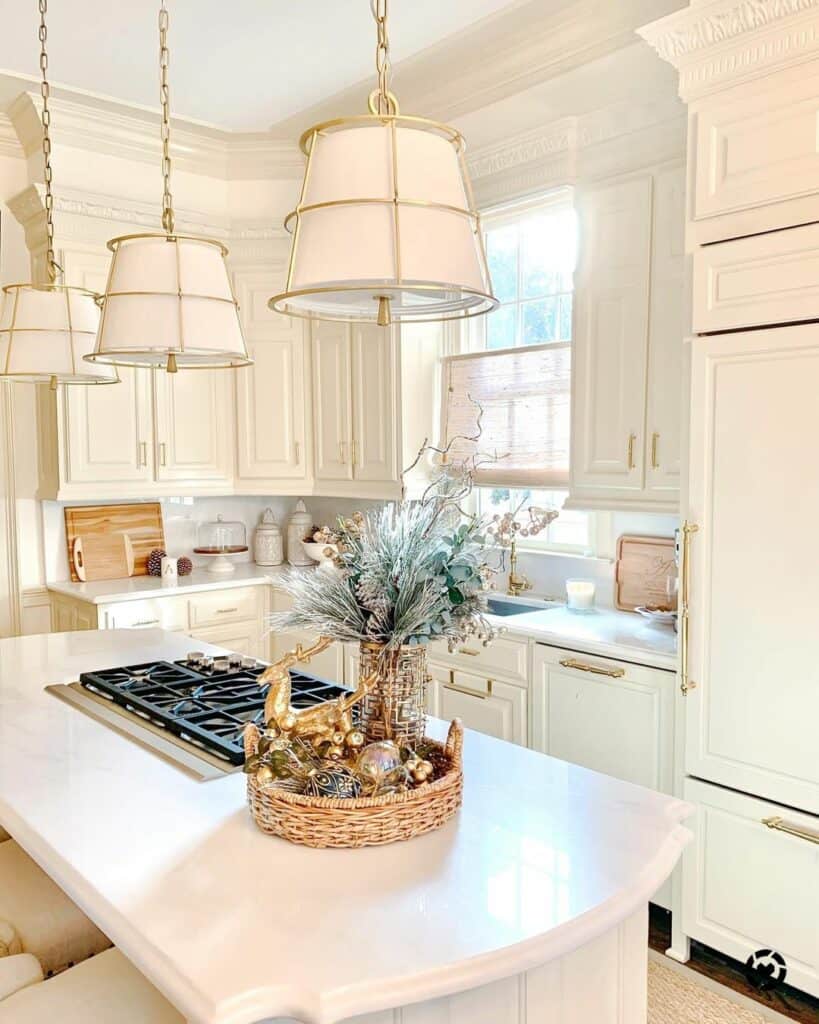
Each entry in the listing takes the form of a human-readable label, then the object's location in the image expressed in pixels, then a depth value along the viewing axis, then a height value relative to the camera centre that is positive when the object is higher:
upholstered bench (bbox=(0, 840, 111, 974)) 1.59 -0.87
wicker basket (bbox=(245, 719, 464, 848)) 1.28 -0.54
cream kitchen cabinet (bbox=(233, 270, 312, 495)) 4.23 +0.28
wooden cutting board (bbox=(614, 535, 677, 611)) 3.12 -0.42
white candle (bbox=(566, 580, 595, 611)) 3.26 -0.52
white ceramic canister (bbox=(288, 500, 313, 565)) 4.56 -0.39
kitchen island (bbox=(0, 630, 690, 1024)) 0.99 -0.59
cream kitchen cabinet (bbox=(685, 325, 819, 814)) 2.14 -0.28
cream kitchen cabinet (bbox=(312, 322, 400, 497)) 3.89 +0.26
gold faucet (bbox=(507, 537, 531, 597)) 3.58 -0.51
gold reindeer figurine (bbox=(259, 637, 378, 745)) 1.38 -0.41
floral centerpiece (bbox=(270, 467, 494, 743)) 1.37 -0.21
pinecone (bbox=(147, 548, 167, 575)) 4.14 -0.49
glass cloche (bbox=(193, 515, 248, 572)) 4.36 -0.40
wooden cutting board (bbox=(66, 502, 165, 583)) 4.02 -0.29
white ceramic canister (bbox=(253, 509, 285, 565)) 4.52 -0.44
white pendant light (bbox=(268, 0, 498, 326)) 1.12 +0.34
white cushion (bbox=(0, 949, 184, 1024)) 1.23 -0.81
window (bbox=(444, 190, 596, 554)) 3.39 +0.42
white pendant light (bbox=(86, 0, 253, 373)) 1.67 +0.33
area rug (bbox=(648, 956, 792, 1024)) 2.22 -1.46
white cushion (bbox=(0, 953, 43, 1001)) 1.35 -0.83
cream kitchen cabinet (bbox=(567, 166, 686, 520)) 2.82 +0.41
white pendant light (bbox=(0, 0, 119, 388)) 2.13 +0.34
